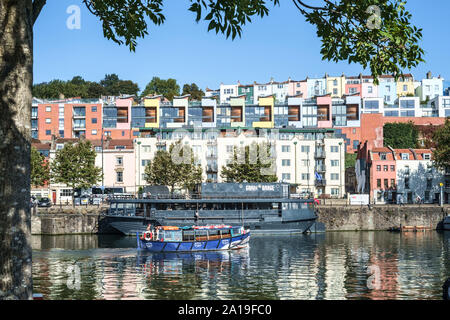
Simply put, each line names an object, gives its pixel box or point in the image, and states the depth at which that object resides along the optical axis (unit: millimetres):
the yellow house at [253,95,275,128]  116375
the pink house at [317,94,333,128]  117375
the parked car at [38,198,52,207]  78081
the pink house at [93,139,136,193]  94188
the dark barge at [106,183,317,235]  68688
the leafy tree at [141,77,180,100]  156250
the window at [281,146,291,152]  95938
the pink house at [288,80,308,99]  158125
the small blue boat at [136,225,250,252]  52062
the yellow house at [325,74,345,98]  154625
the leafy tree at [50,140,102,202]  81375
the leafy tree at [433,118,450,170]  82625
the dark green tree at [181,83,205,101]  152788
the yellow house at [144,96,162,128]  116875
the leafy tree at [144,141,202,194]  84312
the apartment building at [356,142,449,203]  90812
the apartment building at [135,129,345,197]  94375
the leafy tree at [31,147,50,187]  83688
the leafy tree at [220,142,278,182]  83750
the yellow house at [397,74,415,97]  156750
